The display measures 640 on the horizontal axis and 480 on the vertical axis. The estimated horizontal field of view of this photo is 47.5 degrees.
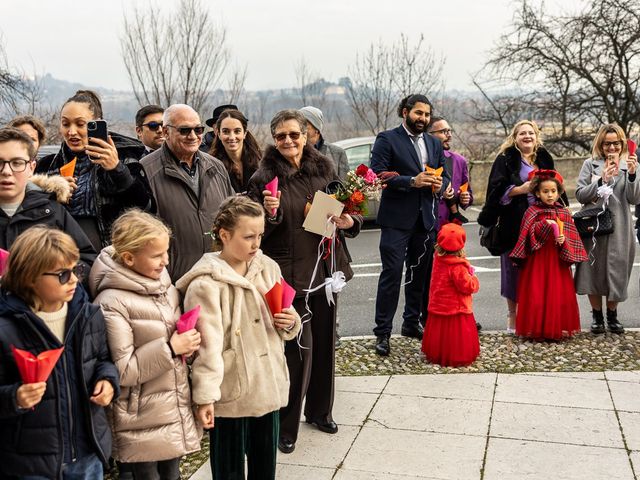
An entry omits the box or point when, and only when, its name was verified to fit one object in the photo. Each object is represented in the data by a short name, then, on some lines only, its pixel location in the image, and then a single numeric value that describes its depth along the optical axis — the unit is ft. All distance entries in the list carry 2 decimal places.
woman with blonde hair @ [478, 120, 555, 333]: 23.21
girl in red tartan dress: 22.35
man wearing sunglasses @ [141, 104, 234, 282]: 15.43
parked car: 50.23
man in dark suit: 22.03
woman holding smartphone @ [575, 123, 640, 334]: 23.12
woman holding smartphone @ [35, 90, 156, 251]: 13.91
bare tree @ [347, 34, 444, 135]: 79.05
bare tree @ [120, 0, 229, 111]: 64.64
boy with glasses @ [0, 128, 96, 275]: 11.56
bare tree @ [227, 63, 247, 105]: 73.46
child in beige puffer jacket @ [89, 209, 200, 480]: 10.92
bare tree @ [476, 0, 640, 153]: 62.80
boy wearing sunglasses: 9.51
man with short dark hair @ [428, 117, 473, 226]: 24.29
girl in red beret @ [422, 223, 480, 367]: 20.58
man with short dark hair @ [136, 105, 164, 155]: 20.40
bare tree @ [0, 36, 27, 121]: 52.75
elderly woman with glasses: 15.90
